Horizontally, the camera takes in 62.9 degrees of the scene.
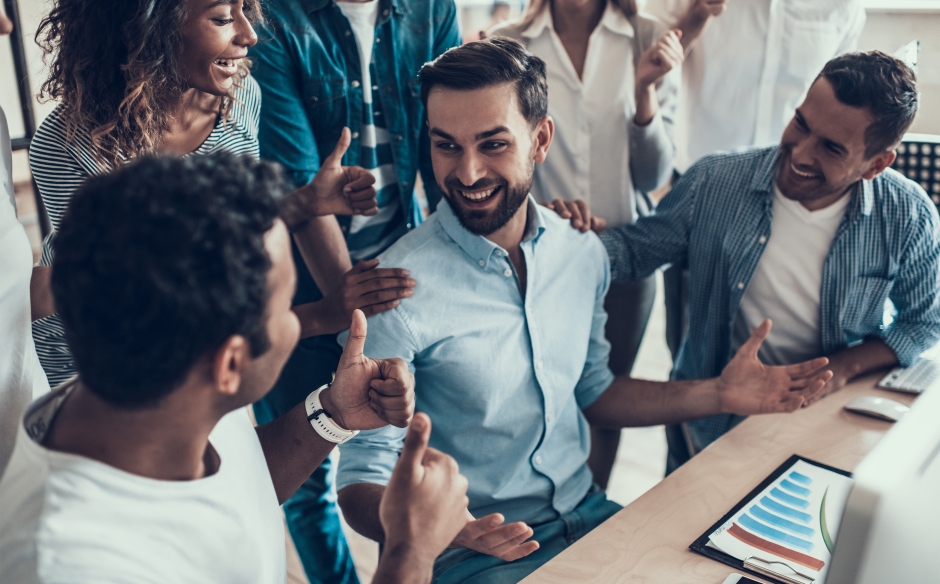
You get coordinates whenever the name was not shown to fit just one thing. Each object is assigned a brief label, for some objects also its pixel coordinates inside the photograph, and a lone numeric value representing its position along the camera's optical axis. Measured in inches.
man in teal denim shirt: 64.3
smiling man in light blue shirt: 54.5
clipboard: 42.8
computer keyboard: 63.0
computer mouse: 58.4
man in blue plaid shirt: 62.0
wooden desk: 43.7
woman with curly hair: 49.8
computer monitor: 23.6
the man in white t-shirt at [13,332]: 37.4
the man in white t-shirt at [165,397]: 27.8
